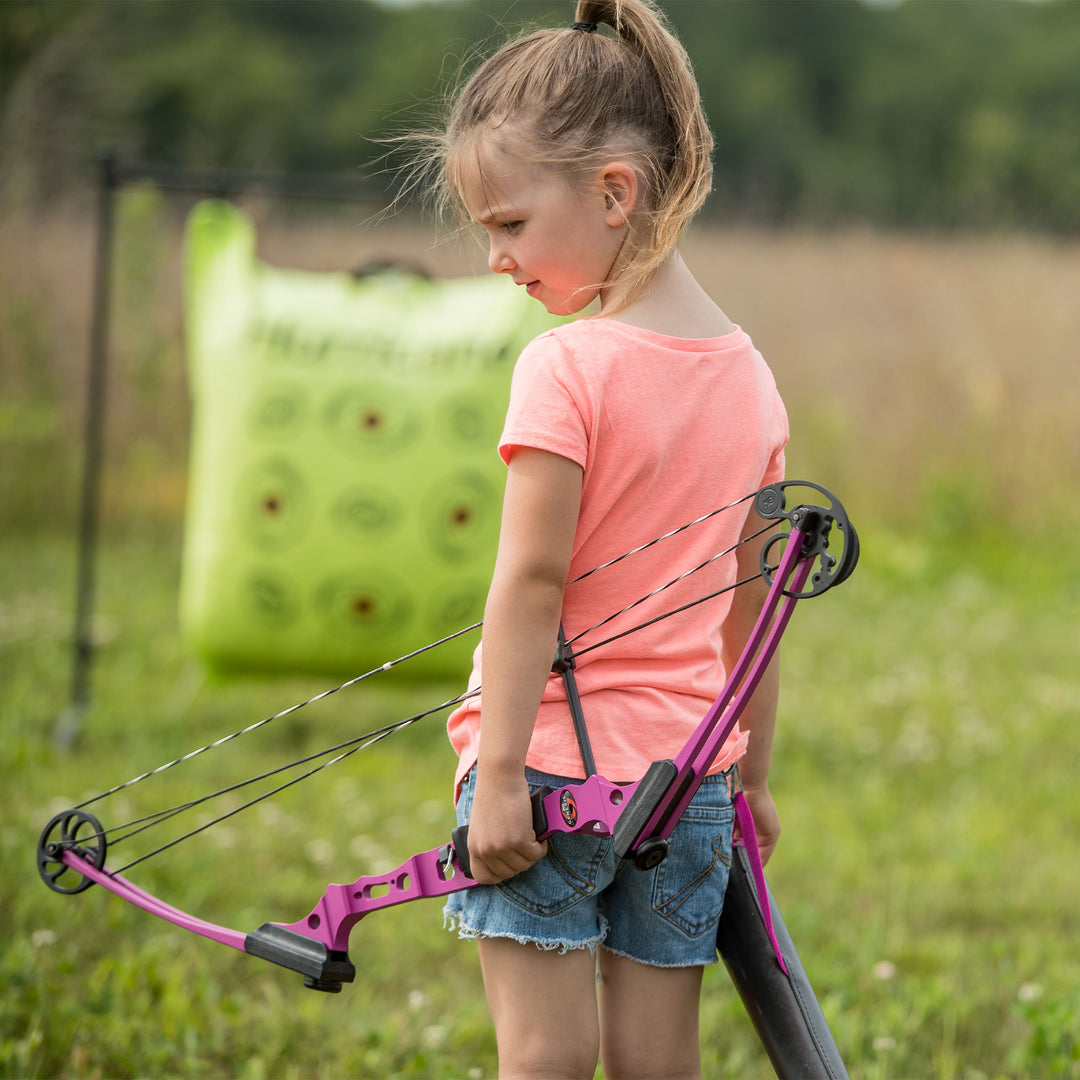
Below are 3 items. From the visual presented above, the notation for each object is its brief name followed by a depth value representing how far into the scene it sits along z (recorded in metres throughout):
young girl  2.37
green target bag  6.16
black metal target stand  7.17
